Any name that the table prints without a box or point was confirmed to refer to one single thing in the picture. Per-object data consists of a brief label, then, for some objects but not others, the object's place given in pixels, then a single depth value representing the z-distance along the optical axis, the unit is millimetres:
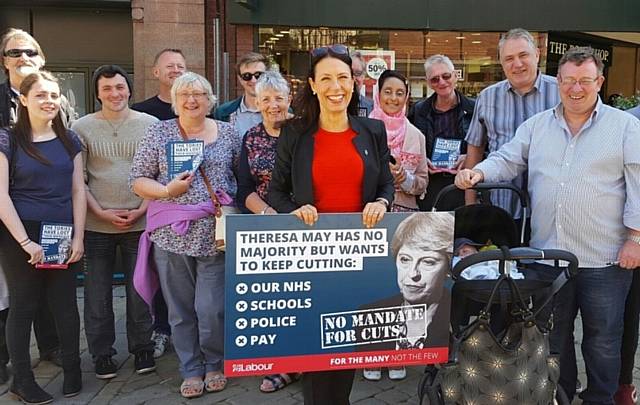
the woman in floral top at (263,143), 3707
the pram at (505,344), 2707
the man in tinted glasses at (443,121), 4746
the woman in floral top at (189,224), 3787
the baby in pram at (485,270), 2928
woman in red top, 2939
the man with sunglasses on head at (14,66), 4215
